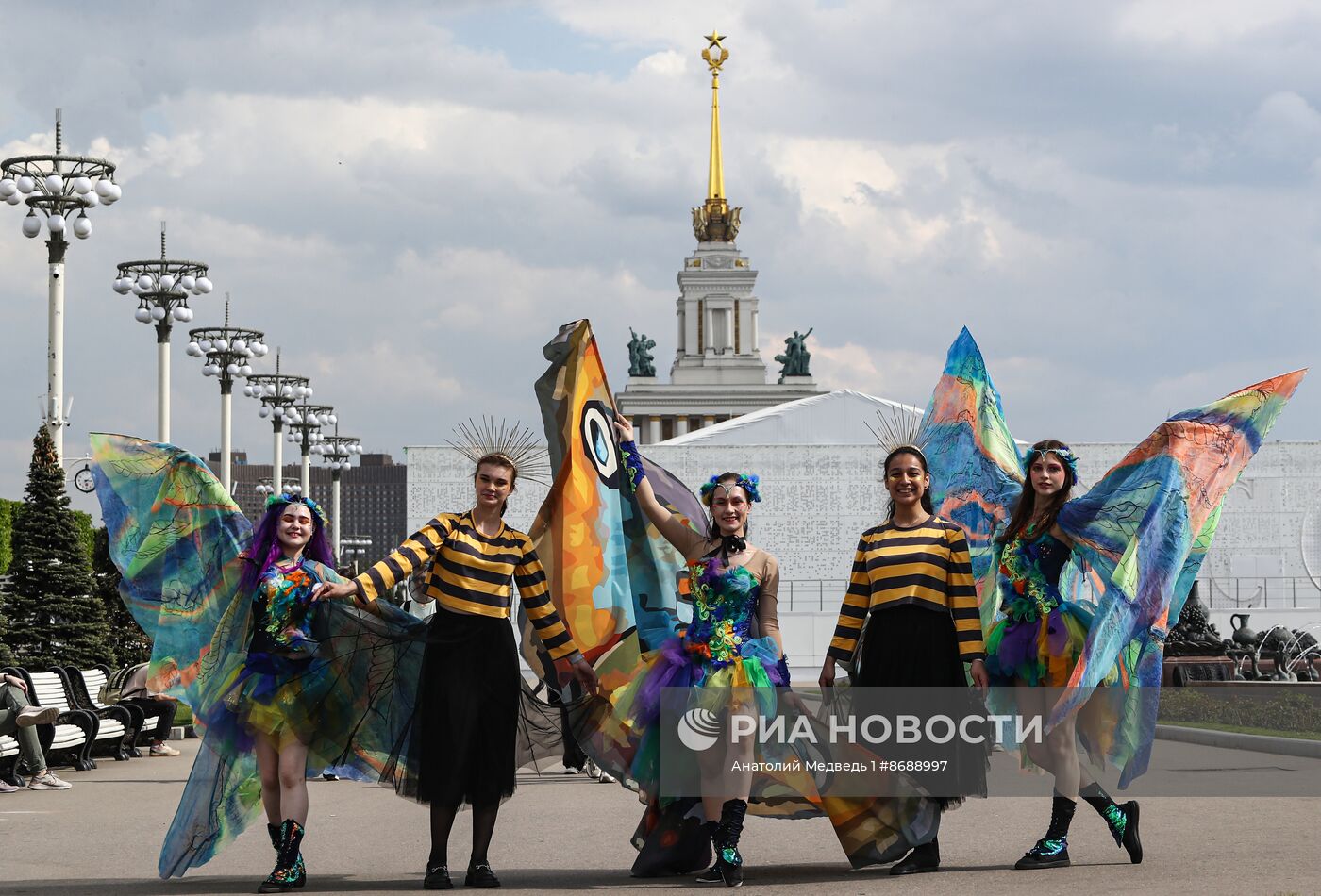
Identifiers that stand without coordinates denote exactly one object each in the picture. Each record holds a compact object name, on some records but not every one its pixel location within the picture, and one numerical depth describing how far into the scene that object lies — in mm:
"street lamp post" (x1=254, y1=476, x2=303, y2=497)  48028
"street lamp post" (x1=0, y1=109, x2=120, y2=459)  20938
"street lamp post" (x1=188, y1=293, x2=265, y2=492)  31625
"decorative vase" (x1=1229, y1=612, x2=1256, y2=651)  26188
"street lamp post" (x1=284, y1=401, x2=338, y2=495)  43719
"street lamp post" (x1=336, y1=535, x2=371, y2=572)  70750
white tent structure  56000
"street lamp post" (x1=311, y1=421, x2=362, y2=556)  48969
